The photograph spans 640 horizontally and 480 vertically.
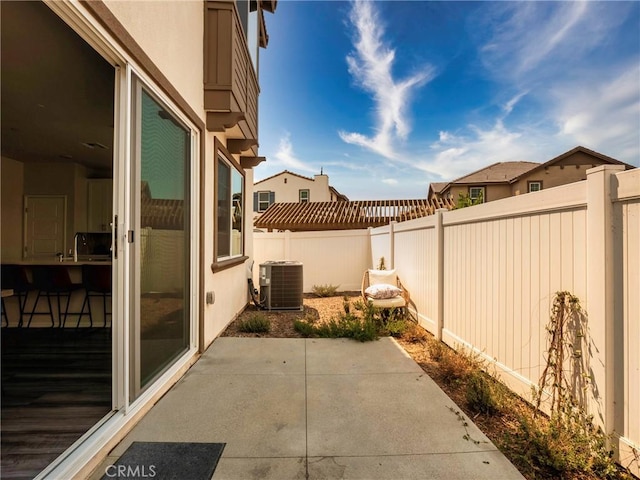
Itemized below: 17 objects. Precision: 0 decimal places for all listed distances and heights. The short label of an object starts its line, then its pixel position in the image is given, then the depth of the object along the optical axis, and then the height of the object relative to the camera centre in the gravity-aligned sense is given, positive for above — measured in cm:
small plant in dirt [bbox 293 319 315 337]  458 -132
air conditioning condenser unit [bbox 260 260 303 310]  627 -90
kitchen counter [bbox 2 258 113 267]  436 -29
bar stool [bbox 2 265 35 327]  436 -52
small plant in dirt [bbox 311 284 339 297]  811 -132
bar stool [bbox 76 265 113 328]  446 -53
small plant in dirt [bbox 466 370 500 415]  245 -127
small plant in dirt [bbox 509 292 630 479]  175 -118
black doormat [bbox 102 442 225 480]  170 -130
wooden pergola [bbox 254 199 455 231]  1316 +124
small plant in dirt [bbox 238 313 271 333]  469 -130
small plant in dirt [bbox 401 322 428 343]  434 -135
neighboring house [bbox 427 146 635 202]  1830 +408
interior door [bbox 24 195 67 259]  488 +29
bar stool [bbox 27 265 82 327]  440 -54
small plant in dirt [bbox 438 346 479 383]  303 -128
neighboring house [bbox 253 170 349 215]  2253 +394
